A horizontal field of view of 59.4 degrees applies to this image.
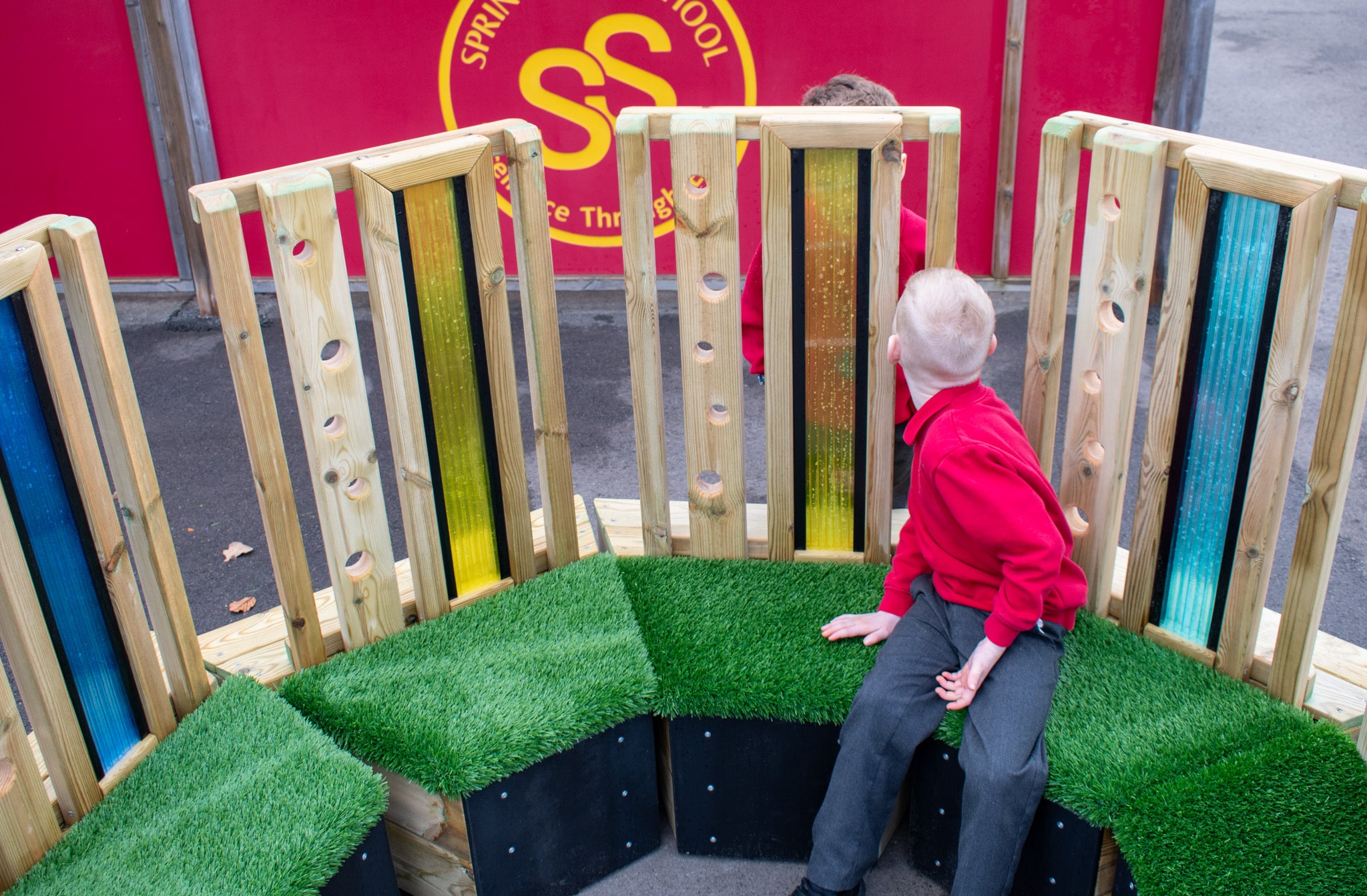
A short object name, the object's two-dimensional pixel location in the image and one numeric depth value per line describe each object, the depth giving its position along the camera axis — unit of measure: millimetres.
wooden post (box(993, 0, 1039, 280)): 5684
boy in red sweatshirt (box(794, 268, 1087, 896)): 2568
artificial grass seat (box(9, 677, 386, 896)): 2414
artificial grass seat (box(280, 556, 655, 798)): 2764
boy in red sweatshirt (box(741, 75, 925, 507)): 3203
